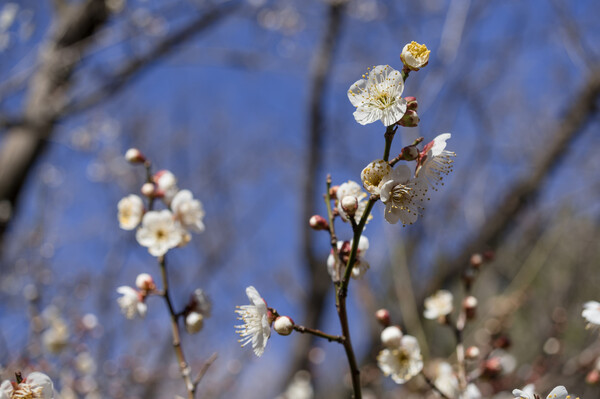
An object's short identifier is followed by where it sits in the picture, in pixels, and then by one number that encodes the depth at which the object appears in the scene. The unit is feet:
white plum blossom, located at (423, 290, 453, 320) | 3.22
